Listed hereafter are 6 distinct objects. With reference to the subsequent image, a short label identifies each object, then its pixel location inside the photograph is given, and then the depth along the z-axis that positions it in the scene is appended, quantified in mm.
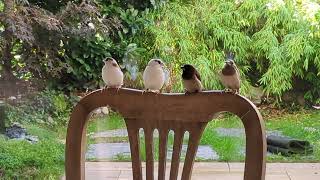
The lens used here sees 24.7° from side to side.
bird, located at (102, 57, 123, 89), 1732
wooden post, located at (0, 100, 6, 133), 3251
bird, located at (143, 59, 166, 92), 1706
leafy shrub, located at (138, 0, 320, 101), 3042
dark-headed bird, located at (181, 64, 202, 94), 1602
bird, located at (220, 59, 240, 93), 1620
